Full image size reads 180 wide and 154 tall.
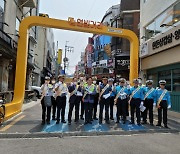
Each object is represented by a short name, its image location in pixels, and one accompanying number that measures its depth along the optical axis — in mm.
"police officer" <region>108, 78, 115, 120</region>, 5972
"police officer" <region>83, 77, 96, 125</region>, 5670
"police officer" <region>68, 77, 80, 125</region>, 5715
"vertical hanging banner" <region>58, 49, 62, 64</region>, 35971
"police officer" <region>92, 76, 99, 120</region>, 5924
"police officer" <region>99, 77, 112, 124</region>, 5794
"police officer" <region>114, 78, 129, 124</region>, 5952
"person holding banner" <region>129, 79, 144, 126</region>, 5878
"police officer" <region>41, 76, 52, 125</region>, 5516
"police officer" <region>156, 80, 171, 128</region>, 5680
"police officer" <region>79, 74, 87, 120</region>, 5948
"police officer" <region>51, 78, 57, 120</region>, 5698
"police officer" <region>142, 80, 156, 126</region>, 6007
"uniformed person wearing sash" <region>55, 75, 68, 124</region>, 5615
